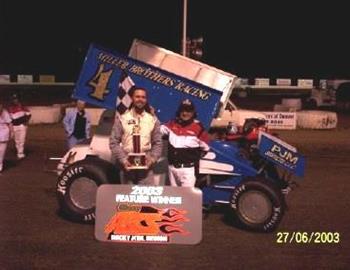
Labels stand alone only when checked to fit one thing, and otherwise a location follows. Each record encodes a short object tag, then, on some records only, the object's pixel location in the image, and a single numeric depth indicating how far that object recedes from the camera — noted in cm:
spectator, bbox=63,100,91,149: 1270
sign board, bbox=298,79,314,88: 5057
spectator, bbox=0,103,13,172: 1284
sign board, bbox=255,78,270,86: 5175
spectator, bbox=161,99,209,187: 845
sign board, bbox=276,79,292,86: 5253
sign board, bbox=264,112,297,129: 2302
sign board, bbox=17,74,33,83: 4998
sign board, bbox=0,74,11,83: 4888
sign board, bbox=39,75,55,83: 5078
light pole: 2145
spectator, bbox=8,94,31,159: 1533
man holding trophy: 796
